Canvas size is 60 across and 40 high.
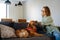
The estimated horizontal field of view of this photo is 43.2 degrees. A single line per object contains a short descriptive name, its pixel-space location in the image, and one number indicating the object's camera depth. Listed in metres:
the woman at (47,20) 1.22
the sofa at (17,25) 1.53
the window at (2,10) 5.11
